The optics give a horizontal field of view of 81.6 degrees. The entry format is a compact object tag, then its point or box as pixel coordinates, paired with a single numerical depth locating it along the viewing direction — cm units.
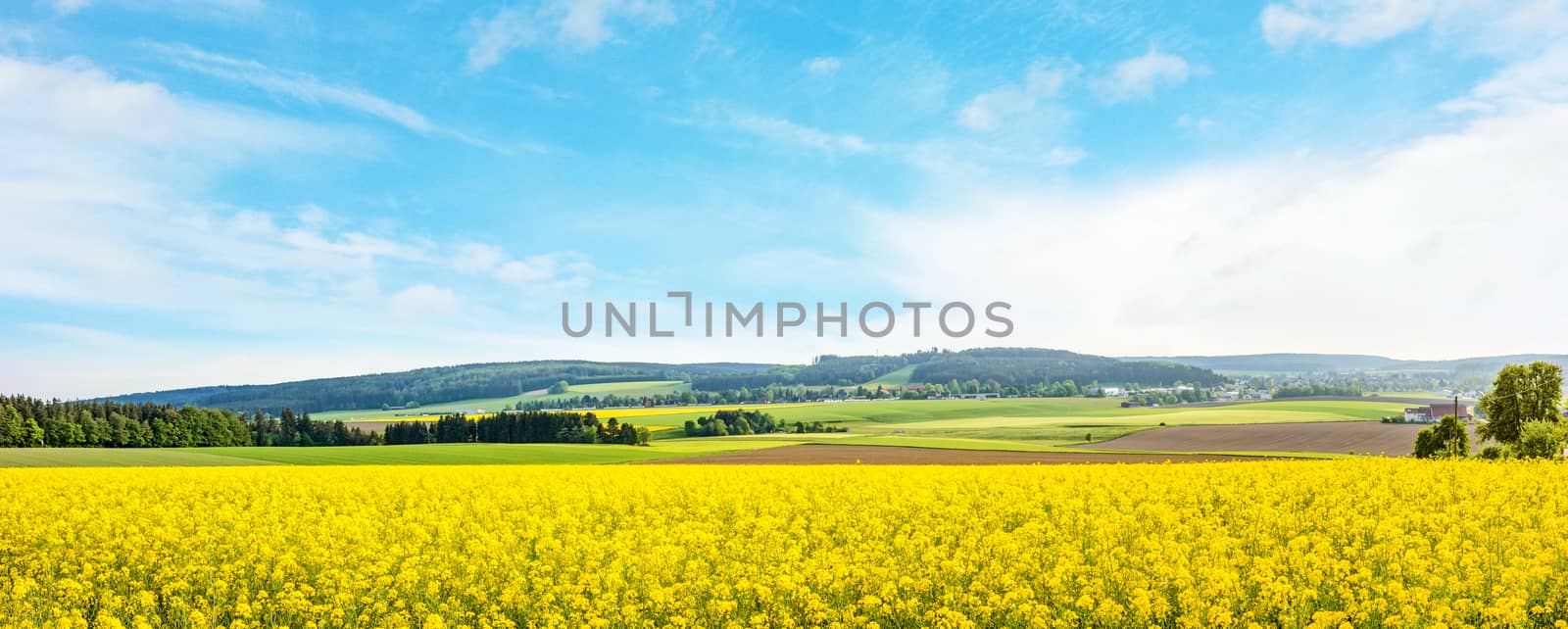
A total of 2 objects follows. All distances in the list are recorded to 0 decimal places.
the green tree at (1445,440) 5297
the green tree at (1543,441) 4294
